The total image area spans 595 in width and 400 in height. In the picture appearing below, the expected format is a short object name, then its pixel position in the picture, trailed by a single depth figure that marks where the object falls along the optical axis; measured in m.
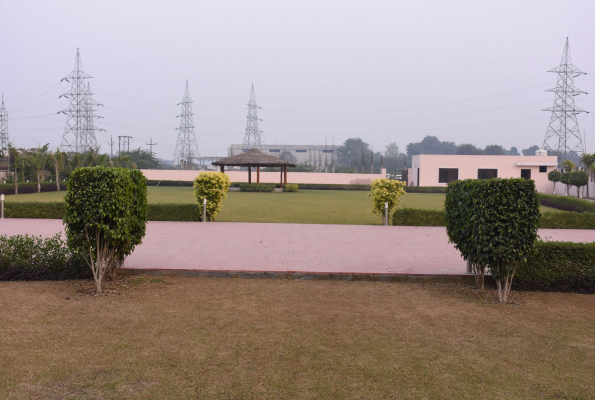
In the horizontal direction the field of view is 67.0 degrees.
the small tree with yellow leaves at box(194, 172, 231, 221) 14.62
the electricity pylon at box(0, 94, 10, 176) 50.12
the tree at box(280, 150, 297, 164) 102.32
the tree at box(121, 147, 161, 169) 70.38
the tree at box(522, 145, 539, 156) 135.54
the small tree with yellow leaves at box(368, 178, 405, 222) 14.50
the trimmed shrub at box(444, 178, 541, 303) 5.52
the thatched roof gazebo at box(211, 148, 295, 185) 35.25
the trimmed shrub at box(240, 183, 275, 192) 35.88
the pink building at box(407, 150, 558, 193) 40.97
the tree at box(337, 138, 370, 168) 122.38
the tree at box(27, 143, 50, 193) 30.69
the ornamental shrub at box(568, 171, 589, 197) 31.59
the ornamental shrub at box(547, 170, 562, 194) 37.57
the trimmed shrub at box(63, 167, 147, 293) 5.55
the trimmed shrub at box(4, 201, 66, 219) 14.77
